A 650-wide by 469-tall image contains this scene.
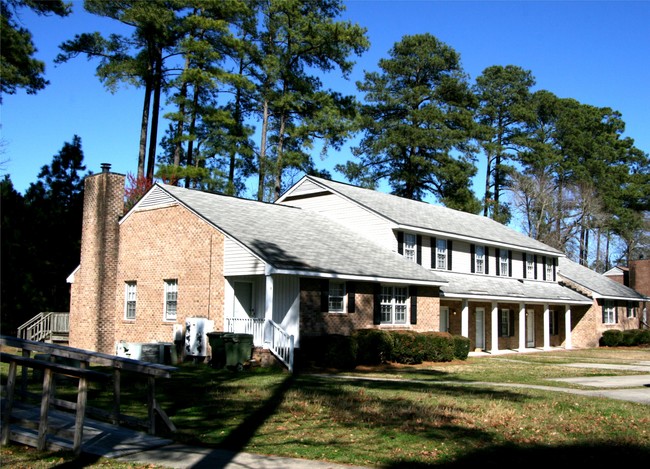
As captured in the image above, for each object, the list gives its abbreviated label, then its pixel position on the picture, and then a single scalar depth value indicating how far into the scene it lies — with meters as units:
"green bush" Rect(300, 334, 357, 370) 21.16
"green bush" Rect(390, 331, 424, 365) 23.28
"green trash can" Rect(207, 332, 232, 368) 19.88
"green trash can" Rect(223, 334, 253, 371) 19.61
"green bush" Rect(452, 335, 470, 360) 25.72
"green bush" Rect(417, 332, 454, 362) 24.27
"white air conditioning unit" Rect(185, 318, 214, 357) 21.58
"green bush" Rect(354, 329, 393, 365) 21.95
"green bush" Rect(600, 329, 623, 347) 40.09
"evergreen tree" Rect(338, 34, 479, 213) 51.38
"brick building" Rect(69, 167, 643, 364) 21.91
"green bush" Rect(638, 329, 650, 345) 41.19
